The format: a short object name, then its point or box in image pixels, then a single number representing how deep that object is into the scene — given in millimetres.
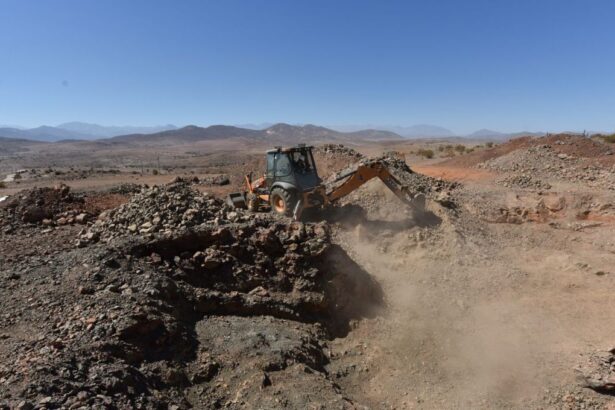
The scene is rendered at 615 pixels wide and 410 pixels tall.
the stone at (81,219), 11210
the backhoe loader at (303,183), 10133
